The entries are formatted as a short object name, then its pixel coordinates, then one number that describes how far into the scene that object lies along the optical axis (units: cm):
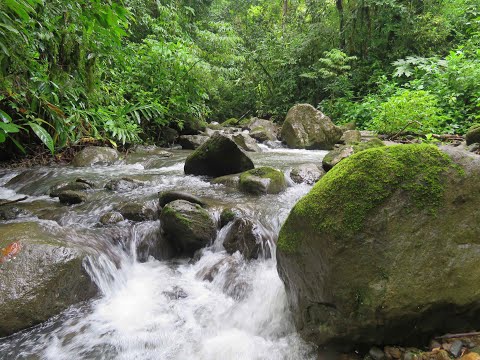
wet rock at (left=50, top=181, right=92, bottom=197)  526
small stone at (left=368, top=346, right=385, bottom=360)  201
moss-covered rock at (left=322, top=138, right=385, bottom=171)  608
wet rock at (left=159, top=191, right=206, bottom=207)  441
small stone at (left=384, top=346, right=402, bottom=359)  199
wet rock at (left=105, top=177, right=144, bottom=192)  546
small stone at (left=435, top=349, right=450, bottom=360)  185
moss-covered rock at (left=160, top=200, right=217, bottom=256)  386
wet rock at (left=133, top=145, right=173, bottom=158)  858
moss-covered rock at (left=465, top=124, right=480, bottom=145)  589
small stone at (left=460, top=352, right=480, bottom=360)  175
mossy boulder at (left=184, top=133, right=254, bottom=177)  600
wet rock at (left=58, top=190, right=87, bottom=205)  482
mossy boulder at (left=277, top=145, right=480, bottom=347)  197
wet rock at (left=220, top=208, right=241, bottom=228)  421
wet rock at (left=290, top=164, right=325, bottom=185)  586
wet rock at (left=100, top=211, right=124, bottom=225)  417
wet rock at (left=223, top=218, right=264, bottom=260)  378
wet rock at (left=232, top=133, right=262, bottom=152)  944
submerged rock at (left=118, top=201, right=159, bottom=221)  431
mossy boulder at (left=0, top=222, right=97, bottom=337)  262
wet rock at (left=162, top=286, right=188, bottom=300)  322
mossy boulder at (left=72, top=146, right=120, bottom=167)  720
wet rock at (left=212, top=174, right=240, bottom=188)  563
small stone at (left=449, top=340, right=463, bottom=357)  187
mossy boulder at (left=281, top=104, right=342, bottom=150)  1005
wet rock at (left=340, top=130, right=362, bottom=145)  958
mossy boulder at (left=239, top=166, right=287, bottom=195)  523
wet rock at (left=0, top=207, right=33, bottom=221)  406
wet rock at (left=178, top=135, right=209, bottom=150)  990
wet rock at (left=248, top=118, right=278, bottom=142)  1152
